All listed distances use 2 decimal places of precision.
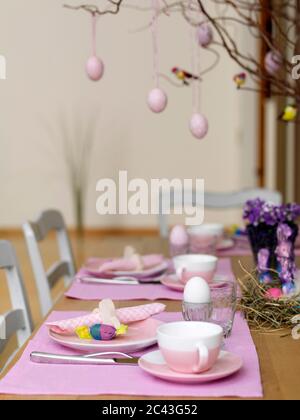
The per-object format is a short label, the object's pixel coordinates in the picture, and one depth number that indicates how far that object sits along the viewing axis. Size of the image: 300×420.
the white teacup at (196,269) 1.50
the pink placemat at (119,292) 1.46
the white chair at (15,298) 1.52
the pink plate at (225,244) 2.00
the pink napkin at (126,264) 1.70
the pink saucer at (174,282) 1.50
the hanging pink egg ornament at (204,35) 1.72
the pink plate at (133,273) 1.66
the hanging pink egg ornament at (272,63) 1.77
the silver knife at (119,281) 1.59
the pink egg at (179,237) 1.82
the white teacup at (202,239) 1.90
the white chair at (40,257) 1.84
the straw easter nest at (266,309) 1.21
